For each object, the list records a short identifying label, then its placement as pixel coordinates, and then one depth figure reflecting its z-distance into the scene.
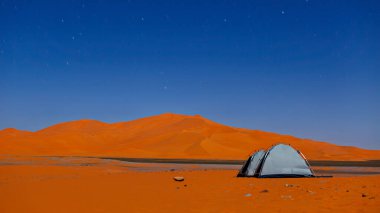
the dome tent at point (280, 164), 22.39
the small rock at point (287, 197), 13.58
